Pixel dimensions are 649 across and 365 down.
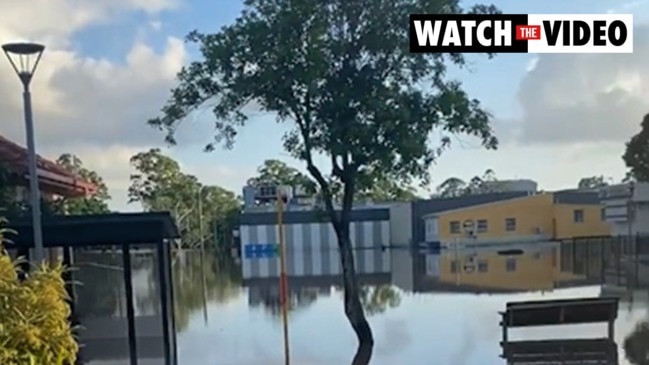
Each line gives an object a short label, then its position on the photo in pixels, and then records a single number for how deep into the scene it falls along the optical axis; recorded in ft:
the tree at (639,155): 130.62
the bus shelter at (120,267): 27.99
